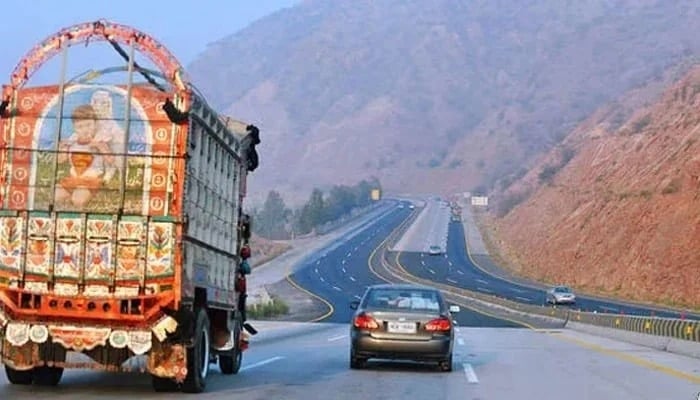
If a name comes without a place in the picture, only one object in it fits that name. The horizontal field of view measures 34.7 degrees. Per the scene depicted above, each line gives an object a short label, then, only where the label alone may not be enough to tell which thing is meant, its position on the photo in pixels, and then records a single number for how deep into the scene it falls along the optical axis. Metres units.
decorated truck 12.78
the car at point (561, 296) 70.31
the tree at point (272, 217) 167.25
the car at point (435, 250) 112.88
